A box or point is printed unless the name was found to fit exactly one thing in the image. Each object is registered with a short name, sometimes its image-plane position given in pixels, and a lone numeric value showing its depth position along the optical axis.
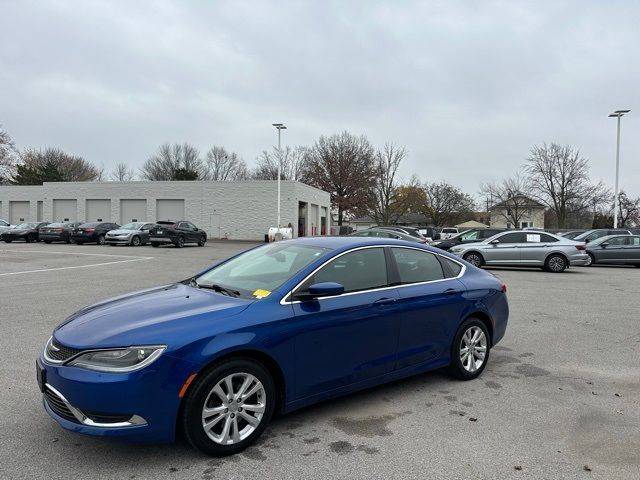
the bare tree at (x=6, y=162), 54.93
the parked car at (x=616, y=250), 19.91
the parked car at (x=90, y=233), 29.41
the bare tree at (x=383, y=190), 63.28
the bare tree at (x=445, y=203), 80.38
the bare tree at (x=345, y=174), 62.56
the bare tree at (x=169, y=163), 85.94
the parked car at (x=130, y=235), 28.48
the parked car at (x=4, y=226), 33.42
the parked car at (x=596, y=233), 24.73
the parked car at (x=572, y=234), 28.02
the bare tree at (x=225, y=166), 89.64
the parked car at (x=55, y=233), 30.11
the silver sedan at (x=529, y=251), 16.97
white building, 40.06
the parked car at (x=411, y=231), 24.21
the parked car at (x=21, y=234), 31.64
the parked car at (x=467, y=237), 20.92
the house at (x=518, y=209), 66.50
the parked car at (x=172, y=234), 28.06
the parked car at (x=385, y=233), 20.97
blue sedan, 3.08
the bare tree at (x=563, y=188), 57.09
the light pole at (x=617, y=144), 30.98
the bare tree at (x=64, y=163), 76.09
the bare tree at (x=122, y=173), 93.25
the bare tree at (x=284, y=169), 78.44
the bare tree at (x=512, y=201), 66.88
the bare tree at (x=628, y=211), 64.25
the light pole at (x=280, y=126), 35.56
